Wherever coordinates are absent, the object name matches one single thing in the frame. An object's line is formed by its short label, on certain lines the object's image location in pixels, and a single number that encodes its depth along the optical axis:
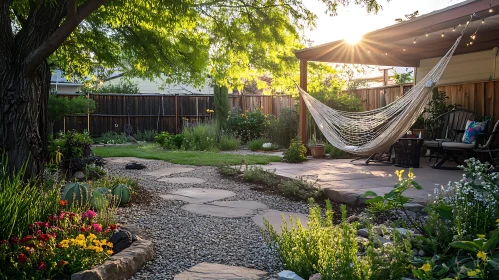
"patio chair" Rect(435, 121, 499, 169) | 5.63
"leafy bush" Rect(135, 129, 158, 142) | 13.46
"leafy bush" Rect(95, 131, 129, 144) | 12.52
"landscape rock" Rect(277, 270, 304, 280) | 2.00
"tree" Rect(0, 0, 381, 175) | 3.70
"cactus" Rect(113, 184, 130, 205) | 3.90
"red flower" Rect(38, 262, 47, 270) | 2.00
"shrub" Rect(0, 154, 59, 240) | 2.24
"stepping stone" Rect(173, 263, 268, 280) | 2.25
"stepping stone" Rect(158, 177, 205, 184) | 5.39
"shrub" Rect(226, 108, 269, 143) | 11.52
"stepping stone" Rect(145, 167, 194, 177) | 6.06
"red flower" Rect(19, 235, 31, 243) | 2.10
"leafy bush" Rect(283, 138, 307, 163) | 7.04
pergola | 4.82
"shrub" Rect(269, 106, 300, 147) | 10.23
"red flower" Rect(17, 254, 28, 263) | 2.00
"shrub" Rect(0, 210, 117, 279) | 2.06
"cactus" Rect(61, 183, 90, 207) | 3.40
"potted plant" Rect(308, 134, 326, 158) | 7.61
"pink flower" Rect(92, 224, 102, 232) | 2.43
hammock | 5.12
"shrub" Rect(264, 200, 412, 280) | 1.80
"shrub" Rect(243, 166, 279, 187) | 5.09
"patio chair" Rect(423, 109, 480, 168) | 6.81
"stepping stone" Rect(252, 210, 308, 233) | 3.34
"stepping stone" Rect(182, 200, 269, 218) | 3.75
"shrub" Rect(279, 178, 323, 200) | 4.37
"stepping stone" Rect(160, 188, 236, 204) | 4.35
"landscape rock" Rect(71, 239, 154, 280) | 2.05
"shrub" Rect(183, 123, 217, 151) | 10.08
